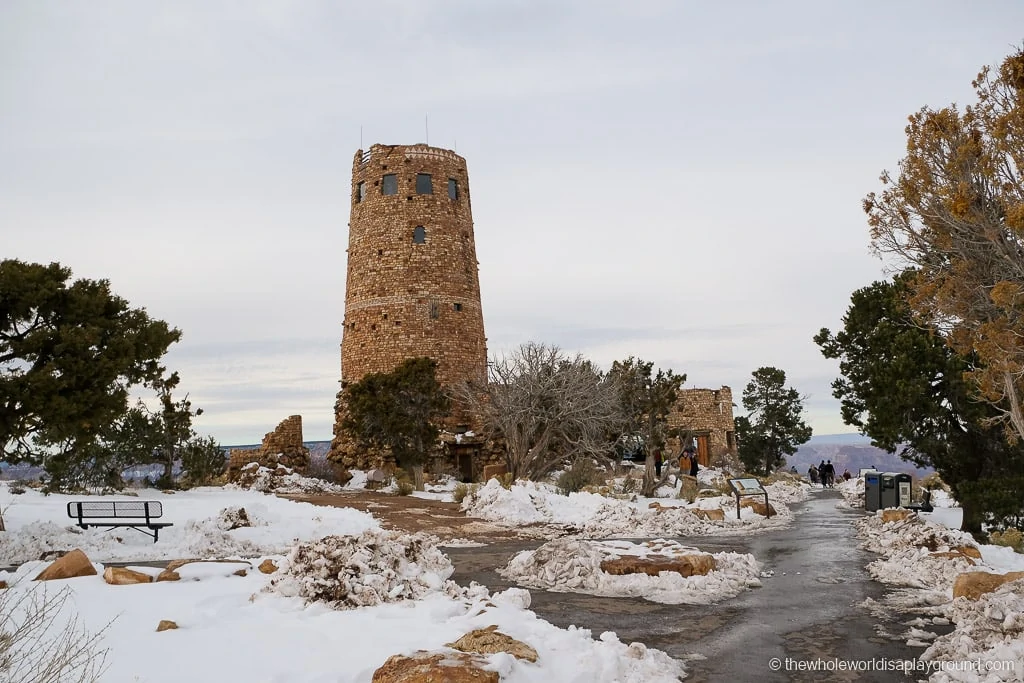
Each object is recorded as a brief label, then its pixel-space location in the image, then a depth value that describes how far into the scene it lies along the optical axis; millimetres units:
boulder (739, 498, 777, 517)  19750
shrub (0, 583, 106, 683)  5105
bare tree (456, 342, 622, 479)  29375
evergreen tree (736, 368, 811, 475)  48719
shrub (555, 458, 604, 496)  26344
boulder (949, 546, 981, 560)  11207
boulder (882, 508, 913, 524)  15931
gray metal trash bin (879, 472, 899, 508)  20062
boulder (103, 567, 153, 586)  9438
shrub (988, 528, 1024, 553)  13392
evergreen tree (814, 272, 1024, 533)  15291
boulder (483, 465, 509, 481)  29312
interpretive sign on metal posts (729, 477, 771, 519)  18797
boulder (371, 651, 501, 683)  5727
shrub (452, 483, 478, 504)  24578
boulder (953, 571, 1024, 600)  8656
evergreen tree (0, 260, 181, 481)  14172
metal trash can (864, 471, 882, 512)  20422
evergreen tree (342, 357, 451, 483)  31906
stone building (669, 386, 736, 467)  47406
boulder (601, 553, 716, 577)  10578
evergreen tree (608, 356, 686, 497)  30155
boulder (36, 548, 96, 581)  9586
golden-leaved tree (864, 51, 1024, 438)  9312
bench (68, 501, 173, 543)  14657
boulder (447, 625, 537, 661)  6520
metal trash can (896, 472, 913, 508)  19719
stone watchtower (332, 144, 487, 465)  37312
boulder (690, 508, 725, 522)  17938
